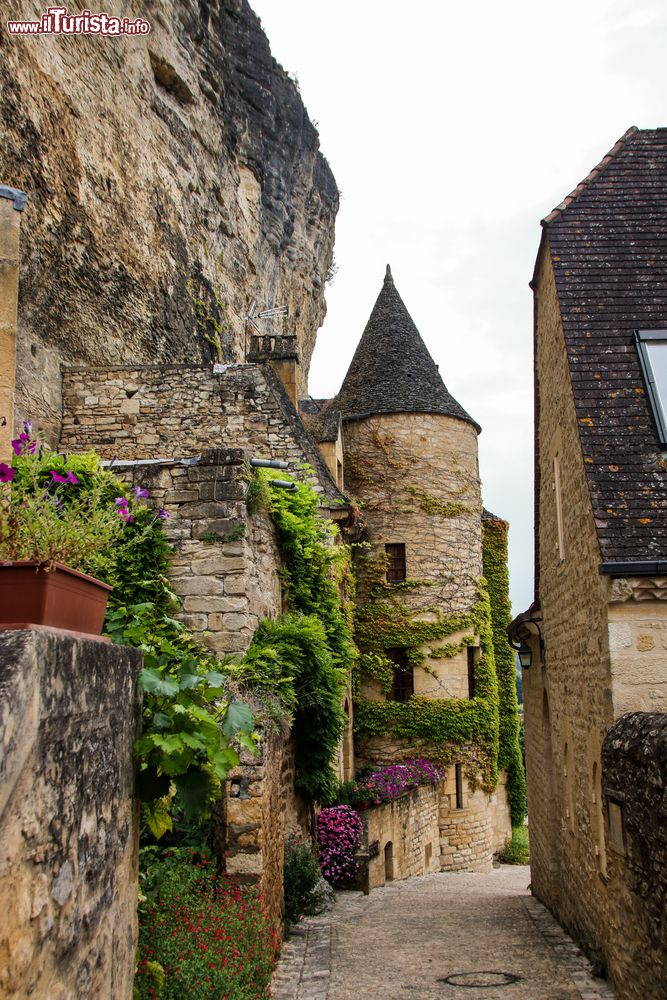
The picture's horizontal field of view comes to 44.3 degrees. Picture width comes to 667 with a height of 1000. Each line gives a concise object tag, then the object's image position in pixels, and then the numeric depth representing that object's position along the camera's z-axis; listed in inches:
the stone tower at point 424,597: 670.5
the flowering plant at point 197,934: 163.2
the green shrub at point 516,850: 822.5
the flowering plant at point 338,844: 423.5
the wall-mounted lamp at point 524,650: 437.7
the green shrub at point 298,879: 293.0
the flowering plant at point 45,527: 127.3
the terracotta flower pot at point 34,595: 113.0
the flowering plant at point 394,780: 508.4
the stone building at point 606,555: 216.8
